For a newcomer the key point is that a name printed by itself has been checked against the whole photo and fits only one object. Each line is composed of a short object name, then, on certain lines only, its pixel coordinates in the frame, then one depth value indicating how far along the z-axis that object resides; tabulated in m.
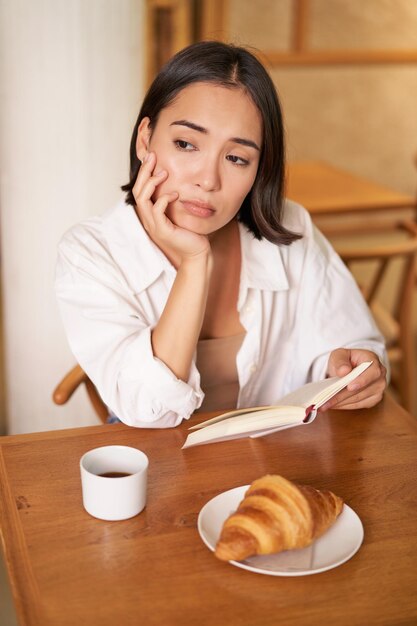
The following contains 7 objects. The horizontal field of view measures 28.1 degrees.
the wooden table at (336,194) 3.12
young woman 1.50
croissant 1.05
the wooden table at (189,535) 1.00
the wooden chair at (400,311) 2.58
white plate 1.07
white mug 1.14
